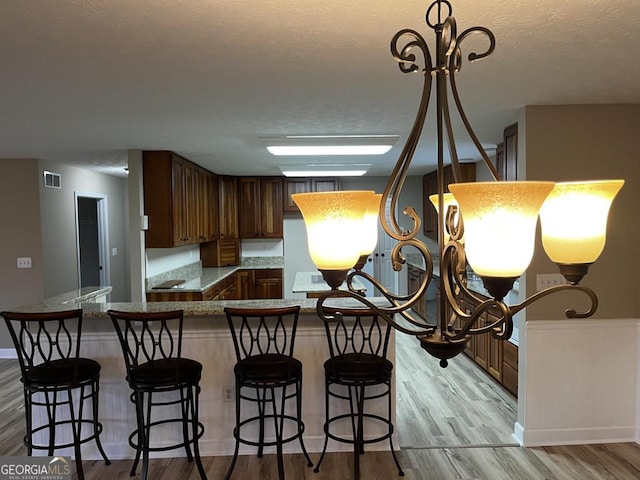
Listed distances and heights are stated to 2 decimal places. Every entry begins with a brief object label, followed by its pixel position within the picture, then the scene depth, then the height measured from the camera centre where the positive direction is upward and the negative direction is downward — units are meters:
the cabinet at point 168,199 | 4.23 +0.25
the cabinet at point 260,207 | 6.85 +0.23
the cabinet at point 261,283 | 6.69 -0.98
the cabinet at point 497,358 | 3.70 -1.34
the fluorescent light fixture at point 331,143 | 3.41 +0.63
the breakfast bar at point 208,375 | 2.95 -1.08
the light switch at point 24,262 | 4.94 -0.43
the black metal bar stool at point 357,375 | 2.58 -0.95
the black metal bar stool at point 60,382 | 2.47 -0.93
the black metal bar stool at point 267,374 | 2.52 -0.92
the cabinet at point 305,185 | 6.85 +0.58
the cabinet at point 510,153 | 3.23 +0.51
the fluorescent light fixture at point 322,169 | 5.07 +0.62
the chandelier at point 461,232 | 0.92 -0.03
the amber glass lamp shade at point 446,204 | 1.31 +0.04
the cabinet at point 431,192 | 5.44 +0.42
